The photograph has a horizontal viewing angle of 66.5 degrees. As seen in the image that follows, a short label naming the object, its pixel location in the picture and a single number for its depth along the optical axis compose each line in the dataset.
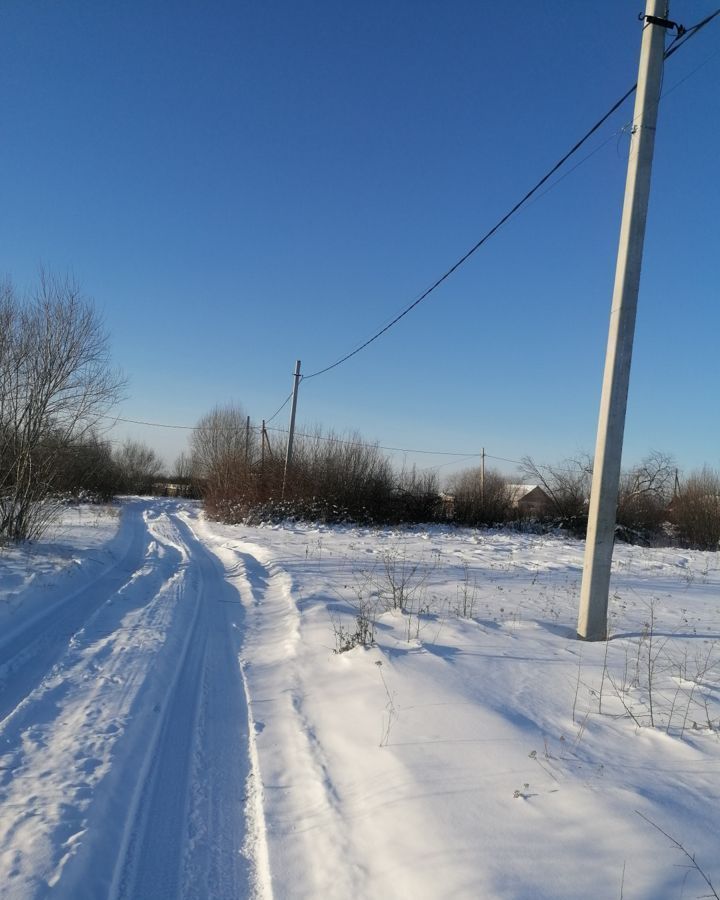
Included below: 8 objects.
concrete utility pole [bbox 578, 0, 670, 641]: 6.03
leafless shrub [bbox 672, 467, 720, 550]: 25.91
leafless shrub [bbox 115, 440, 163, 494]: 59.41
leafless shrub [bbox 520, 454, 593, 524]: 30.39
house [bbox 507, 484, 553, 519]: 31.50
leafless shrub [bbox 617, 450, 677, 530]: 29.84
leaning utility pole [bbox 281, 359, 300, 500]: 25.44
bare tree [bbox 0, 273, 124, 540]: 12.43
